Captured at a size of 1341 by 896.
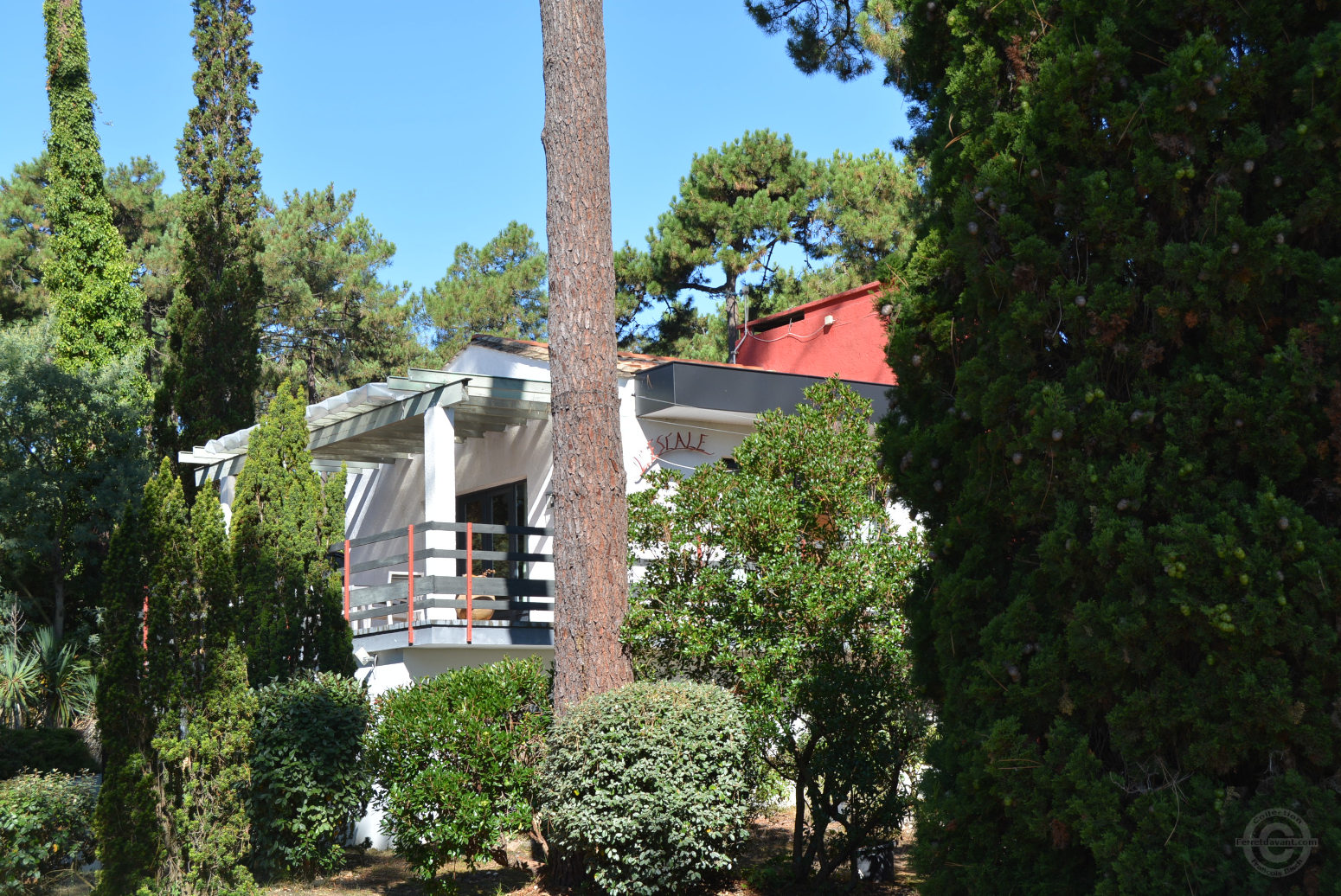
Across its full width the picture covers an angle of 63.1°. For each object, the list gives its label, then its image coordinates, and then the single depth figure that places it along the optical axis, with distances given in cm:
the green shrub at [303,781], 896
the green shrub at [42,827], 860
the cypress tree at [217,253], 1931
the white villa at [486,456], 1195
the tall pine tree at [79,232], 1948
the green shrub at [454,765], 746
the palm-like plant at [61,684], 1496
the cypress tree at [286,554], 1061
